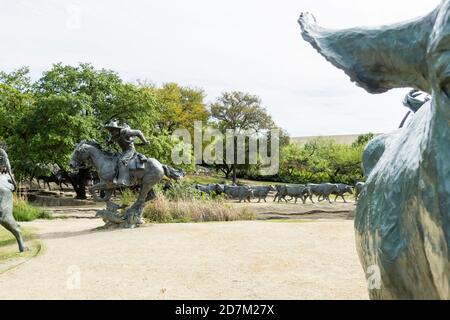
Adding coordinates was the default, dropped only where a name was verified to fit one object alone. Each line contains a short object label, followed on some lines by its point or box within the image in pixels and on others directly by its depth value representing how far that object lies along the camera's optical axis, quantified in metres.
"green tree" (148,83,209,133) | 43.22
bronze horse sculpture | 12.48
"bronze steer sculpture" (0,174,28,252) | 8.77
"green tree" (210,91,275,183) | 52.19
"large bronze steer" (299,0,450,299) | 0.79
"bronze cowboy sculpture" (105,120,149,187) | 12.56
